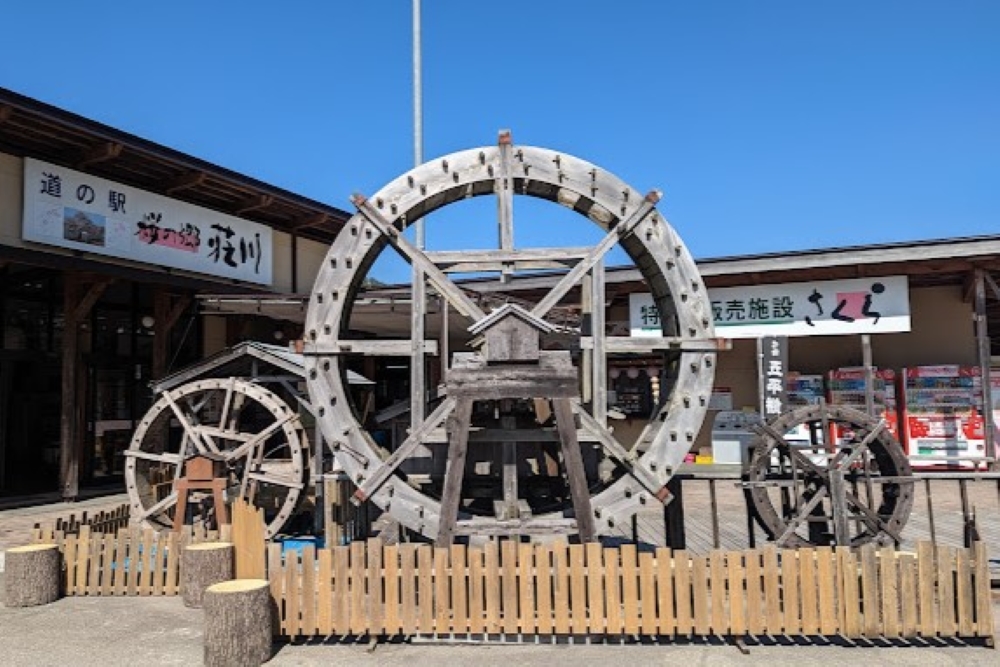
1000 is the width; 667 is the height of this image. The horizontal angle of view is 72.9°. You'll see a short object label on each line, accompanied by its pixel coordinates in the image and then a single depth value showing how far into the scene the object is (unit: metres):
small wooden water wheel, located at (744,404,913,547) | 6.03
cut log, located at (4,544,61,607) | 5.60
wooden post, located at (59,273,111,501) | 10.66
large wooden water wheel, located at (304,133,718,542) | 5.50
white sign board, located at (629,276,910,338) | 11.76
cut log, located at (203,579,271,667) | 4.22
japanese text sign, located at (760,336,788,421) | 9.93
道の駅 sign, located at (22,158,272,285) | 10.32
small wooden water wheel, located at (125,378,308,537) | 7.87
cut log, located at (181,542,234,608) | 5.41
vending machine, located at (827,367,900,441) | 12.50
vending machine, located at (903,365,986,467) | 12.04
